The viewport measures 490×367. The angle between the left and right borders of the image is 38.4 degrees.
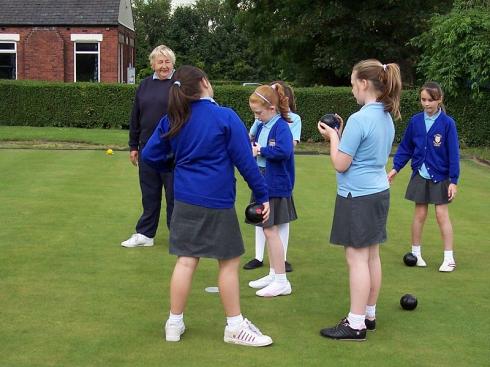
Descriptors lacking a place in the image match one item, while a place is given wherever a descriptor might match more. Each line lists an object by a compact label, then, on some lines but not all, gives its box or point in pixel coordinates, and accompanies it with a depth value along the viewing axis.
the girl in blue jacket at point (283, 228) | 5.96
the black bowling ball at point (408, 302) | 5.24
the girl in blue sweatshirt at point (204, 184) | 4.27
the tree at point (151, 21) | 70.42
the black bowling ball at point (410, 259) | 6.67
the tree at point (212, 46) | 65.75
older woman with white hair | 6.93
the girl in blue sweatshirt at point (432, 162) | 6.32
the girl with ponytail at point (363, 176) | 4.43
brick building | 29.36
